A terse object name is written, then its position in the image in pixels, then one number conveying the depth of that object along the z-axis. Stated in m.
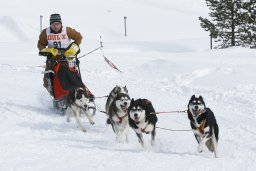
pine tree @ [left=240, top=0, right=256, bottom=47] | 53.34
